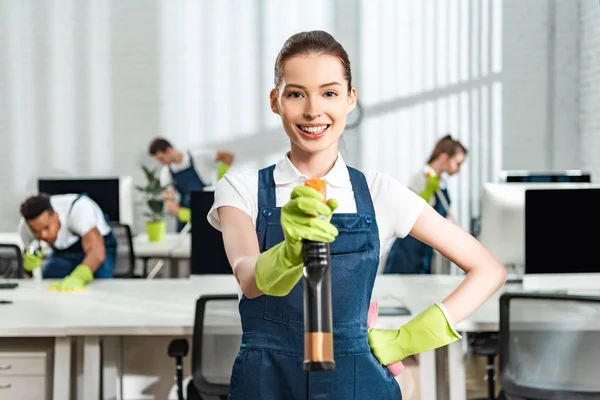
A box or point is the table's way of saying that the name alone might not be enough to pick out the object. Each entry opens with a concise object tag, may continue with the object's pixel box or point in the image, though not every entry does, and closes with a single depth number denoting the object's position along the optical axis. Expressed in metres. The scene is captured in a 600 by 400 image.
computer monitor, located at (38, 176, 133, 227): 5.49
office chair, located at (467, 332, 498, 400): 3.01
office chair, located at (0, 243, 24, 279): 4.27
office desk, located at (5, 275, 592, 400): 2.96
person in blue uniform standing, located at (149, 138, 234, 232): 6.72
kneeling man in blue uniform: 3.88
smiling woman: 1.29
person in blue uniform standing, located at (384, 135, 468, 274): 4.84
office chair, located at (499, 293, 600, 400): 2.65
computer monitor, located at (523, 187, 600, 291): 3.30
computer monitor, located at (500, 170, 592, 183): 5.26
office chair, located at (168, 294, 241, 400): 2.74
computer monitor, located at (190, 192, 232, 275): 3.41
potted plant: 5.86
